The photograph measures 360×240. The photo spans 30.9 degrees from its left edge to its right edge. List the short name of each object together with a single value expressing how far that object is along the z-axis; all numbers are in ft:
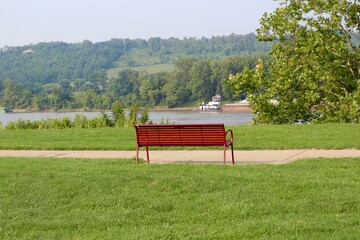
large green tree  78.54
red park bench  35.29
